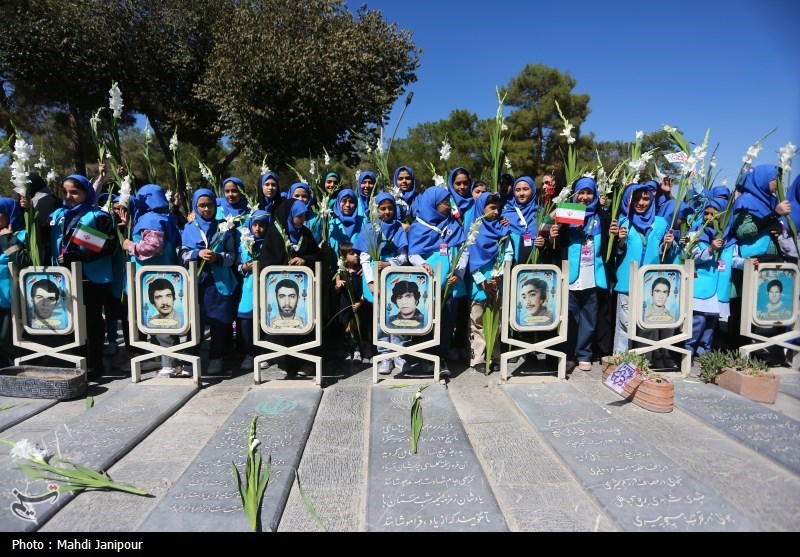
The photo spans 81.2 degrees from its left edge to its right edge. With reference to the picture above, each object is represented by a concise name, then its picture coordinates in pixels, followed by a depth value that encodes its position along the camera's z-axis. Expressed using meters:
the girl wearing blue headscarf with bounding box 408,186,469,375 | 4.50
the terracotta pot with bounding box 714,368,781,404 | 3.84
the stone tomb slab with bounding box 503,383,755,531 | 2.24
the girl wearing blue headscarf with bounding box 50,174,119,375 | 4.21
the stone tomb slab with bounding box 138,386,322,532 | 2.23
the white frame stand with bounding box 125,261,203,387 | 4.23
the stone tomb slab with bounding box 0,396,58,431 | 3.40
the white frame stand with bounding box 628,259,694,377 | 4.36
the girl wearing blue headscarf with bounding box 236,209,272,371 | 4.57
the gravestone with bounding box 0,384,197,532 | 2.29
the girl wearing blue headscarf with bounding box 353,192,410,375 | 4.55
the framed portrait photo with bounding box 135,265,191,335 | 4.25
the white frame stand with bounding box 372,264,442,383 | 4.33
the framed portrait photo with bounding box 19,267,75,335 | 4.16
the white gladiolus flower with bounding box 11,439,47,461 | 2.43
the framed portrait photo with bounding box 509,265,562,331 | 4.39
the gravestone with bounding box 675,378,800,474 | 2.98
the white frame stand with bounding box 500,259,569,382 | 4.38
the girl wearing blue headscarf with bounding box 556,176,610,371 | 4.48
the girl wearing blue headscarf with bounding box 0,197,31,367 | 4.18
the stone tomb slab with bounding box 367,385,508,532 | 2.24
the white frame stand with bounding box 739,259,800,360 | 4.47
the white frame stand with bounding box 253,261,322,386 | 4.25
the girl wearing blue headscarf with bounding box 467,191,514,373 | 4.50
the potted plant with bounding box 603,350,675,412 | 3.64
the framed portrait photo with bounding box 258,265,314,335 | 4.27
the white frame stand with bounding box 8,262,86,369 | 4.14
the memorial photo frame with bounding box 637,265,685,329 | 4.40
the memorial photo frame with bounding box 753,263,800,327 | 4.52
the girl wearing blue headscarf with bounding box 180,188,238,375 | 4.47
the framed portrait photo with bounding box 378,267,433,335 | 4.29
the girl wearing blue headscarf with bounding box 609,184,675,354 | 4.61
